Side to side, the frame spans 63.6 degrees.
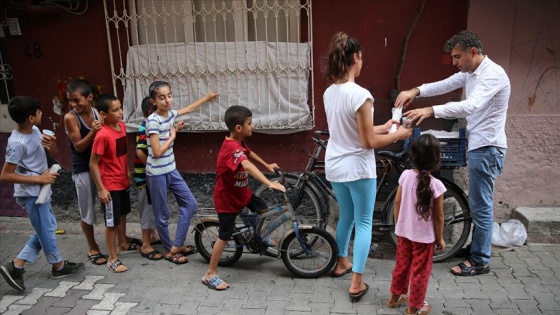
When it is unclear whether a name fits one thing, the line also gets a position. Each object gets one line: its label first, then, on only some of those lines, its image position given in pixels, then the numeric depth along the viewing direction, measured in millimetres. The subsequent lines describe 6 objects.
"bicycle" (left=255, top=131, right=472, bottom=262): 4320
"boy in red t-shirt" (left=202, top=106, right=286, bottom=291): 3672
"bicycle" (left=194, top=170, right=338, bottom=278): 3990
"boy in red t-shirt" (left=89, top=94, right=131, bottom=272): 4016
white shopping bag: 4613
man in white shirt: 3658
